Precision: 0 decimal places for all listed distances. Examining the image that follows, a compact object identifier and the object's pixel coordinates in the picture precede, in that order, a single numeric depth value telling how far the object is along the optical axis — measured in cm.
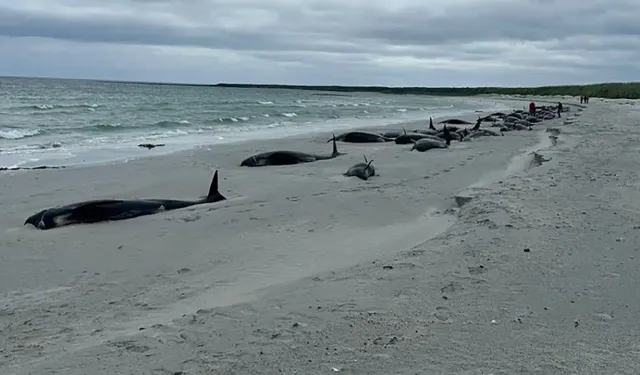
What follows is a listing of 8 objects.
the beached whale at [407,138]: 2100
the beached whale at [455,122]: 3462
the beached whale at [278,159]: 1502
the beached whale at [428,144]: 1844
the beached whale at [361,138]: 2234
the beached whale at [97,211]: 829
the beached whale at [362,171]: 1245
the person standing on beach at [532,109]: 4174
